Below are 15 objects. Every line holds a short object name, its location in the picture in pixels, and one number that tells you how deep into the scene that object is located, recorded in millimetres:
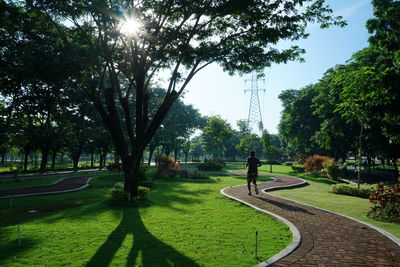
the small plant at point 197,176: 25320
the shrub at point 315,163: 31864
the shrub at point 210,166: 37812
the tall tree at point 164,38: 10977
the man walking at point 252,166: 13729
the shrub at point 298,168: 39275
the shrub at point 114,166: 27778
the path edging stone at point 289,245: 5316
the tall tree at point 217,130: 46219
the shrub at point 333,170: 26172
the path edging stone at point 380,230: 6745
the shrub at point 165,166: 25828
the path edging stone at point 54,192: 15195
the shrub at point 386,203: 9180
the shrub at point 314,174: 29692
